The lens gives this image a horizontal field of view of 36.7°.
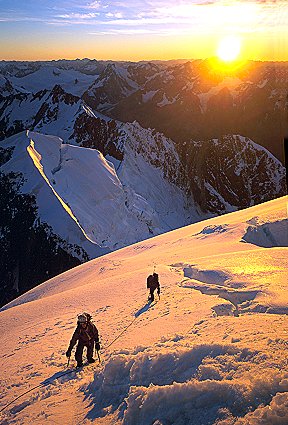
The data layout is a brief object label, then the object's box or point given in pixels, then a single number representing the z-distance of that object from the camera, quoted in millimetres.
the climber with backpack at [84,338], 6688
